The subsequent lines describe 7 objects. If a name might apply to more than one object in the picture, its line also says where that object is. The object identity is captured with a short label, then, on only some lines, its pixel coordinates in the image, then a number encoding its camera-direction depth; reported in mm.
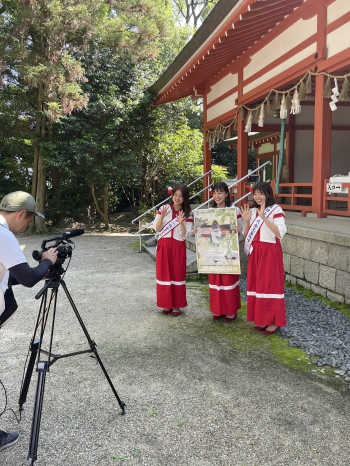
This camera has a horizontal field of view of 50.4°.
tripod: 1848
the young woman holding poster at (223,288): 3990
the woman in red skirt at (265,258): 3564
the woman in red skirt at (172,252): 4207
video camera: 2104
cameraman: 1845
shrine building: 5355
